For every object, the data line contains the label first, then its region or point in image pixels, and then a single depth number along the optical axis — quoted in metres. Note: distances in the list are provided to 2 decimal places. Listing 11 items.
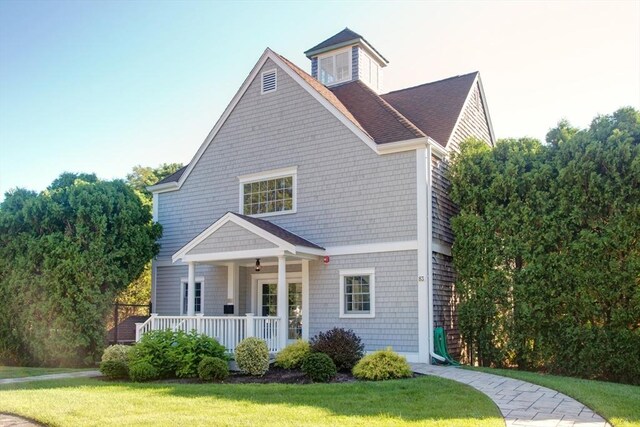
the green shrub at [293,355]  12.69
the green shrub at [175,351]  12.27
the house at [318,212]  14.24
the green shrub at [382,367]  11.16
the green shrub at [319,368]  11.16
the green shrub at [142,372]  11.79
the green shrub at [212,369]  11.77
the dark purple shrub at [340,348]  12.30
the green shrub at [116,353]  12.85
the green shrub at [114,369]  12.11
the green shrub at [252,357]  12.41
